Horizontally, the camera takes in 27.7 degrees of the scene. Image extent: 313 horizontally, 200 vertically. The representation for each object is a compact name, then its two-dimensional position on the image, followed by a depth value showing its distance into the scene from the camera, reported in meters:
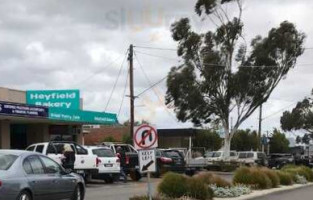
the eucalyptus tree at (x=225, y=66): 46.19
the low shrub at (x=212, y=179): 20.70
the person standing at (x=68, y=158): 24.22
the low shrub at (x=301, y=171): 30.60
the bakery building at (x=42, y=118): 30.70
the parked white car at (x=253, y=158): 50.34
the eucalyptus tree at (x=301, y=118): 76.12
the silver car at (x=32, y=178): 12.48
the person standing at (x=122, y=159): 30.36
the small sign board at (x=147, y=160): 15.37
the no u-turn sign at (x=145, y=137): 15.38
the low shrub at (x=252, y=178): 24.14
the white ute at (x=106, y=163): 27.52
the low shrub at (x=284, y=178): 27.71
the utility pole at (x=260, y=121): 69.24
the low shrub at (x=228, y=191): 19.97
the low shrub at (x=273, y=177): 25.70
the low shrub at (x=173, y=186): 17.81
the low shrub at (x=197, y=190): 17.95
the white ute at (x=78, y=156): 24.89
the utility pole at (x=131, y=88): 38.97
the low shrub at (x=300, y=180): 29.78
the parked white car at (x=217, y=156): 49.12
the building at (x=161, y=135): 67.44
